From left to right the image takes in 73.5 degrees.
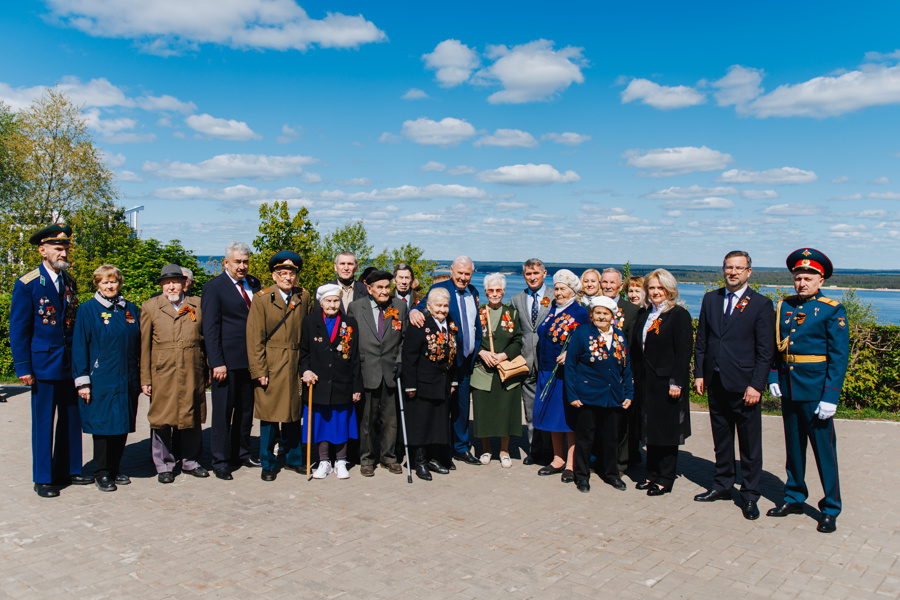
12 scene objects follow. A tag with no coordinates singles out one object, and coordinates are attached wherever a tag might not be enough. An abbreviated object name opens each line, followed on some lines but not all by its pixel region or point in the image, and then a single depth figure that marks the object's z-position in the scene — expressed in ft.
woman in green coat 20.52
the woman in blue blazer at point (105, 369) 17.34
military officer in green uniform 15.38
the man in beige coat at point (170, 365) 18.30
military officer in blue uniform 16.76
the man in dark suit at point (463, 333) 20.66
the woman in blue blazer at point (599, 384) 18.21
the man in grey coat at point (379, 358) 19.61
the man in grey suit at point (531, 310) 20.98
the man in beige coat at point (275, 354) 18.69
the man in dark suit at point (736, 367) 16.46
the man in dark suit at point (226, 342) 18.70
